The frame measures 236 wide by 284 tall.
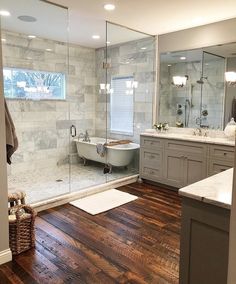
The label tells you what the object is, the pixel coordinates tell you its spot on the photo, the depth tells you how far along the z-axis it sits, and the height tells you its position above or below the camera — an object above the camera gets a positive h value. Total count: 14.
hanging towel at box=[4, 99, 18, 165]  2.35 -0.25
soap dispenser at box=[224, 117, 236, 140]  3.82 -0.27
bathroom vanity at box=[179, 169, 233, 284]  1.38 -0.69
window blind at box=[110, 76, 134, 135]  5.41 +0.14
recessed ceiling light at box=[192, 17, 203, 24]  3.82 +1.39
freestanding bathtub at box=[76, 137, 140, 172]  5.00 -0.87
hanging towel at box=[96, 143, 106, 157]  5.16 -0.78
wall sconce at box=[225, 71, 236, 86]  3.91 +0.52
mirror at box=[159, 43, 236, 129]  4.01 +0.40
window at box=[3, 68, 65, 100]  4.80 +0.51
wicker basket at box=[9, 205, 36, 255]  2.45 -1.16
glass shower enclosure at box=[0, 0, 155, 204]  4.72 +0.18
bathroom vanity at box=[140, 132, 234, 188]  3.72 -0.73
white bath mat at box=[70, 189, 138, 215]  3.57 -1.36
